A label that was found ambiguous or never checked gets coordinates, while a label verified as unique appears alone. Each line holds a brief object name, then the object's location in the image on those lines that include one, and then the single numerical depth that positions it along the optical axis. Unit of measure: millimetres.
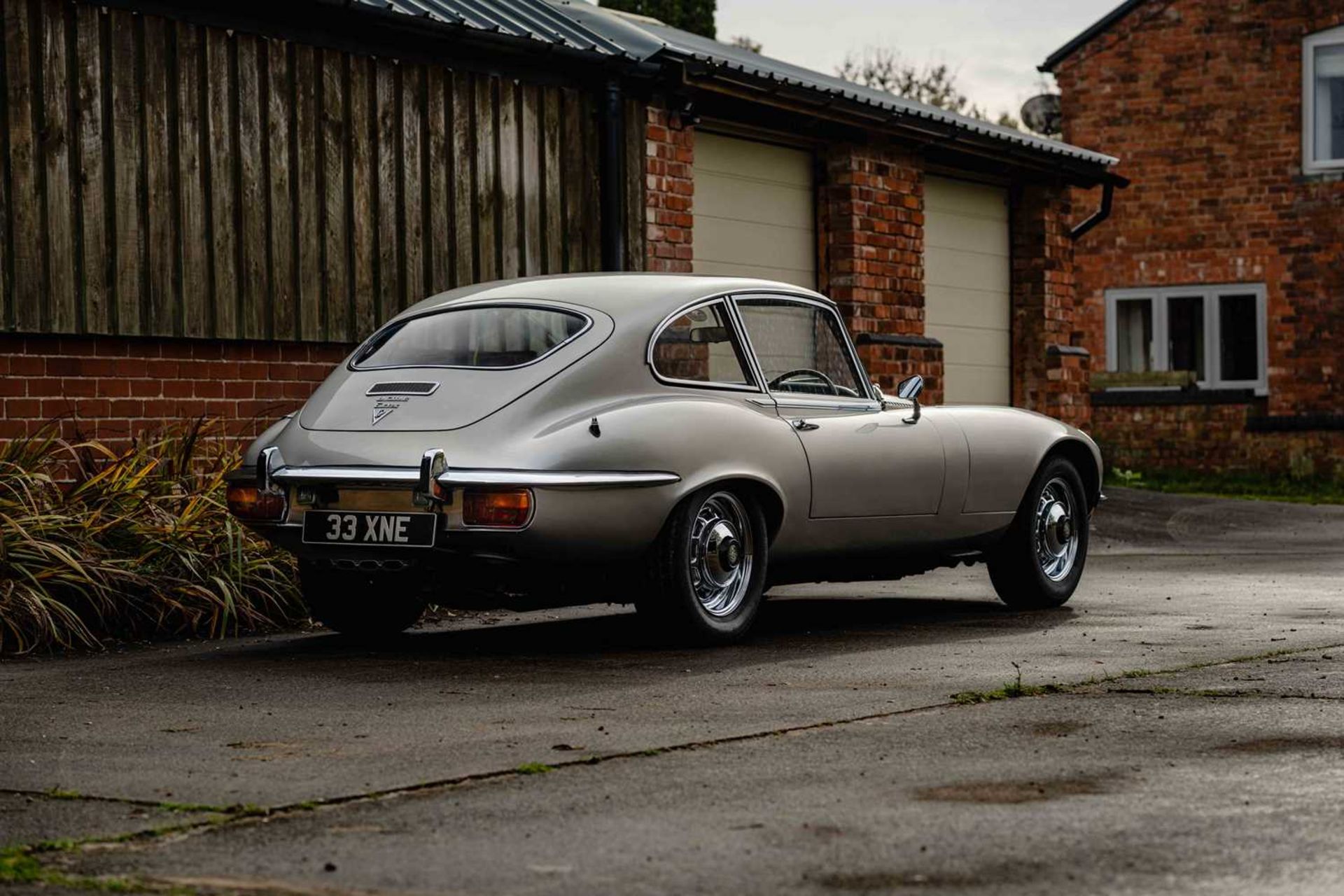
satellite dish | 45258
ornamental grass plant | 12111
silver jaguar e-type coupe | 10743
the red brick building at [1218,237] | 36529
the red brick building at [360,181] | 15205
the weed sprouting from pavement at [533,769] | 7335
